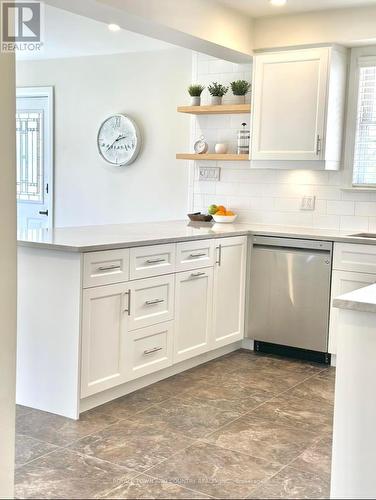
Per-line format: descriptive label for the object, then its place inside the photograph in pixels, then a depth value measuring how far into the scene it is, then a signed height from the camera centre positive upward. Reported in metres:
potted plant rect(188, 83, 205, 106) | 5.40 +0.65
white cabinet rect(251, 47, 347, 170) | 4.69 +0.50
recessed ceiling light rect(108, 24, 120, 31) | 4.97 +1.10
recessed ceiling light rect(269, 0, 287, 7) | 4.41 +1.18
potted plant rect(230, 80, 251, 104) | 5.20 +0.68
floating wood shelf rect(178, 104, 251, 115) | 5.13 +0.51
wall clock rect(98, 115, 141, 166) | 6.09 +0.28
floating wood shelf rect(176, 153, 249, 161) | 5.12 +0.13
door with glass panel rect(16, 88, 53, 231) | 6.78 +0.10
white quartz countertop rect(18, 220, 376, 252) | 3.46 -0.40
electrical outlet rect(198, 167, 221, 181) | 5.54 -0.01
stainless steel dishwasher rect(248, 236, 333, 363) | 4.56 -0.87
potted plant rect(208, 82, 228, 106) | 5.35 +0.65
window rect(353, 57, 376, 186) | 4.82 +0.37
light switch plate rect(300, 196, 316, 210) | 5.11 -0.21
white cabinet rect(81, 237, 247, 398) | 3.49 -0.90
